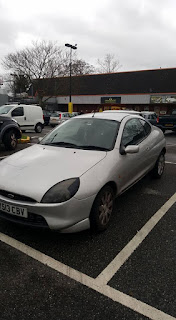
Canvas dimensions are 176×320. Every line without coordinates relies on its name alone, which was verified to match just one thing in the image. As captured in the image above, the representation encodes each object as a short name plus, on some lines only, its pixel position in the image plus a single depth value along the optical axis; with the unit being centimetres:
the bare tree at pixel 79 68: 3116
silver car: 245
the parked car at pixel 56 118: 1917
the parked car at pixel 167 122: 1458
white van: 1202
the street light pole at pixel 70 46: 2100
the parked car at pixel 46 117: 1997
